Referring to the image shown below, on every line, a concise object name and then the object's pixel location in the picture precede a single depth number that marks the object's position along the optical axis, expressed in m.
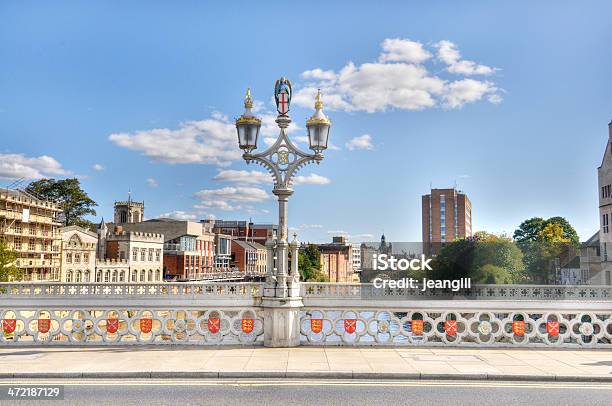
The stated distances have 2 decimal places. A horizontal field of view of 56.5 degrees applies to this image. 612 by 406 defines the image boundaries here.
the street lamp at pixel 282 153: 15.16
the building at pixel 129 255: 82.94
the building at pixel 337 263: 114.55
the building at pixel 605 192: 52.37
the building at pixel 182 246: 99.44
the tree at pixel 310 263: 74.56
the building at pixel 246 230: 143.25
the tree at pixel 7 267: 54.91
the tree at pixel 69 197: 93.12
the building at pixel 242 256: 119.69
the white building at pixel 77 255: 76.16
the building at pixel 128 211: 126.31
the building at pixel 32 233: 67.94
